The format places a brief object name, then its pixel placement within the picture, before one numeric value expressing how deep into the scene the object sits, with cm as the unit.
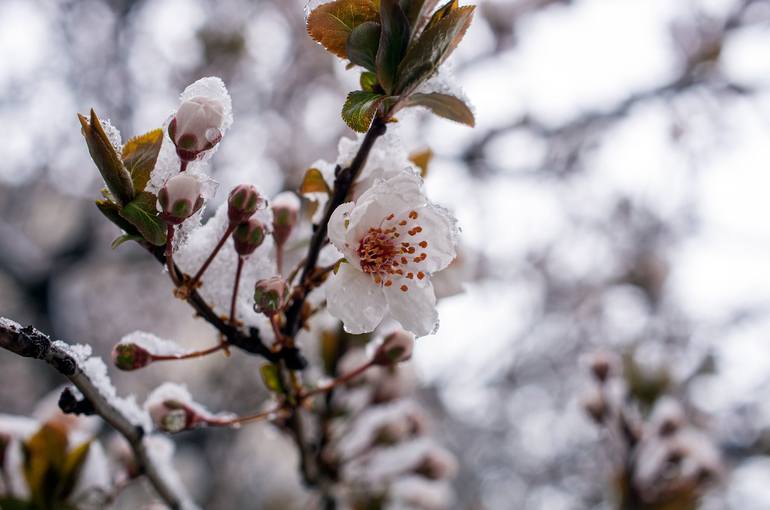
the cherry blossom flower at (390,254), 23
